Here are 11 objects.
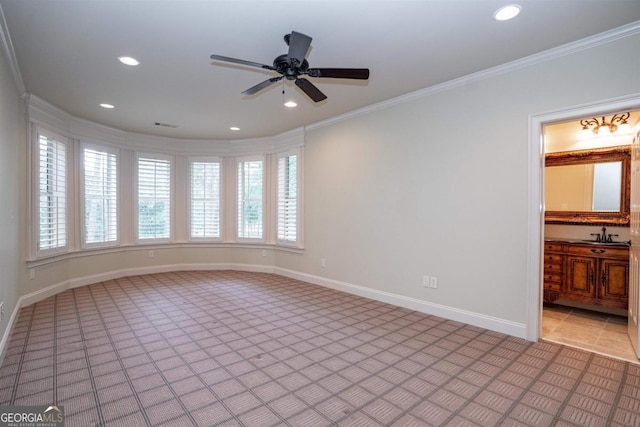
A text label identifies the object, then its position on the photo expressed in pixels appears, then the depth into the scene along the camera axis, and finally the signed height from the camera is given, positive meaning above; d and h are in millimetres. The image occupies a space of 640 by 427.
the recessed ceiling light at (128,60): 3099 +1448
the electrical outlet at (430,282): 3912 -846
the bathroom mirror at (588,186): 4246 +364
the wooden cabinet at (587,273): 3877 -767
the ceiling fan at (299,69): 2264 +1128
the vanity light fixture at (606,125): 4184 +1161
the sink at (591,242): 4027 -383
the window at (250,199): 6582 +250
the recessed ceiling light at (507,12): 2332 +1463
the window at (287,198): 5965 +253
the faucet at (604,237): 4270 -322
